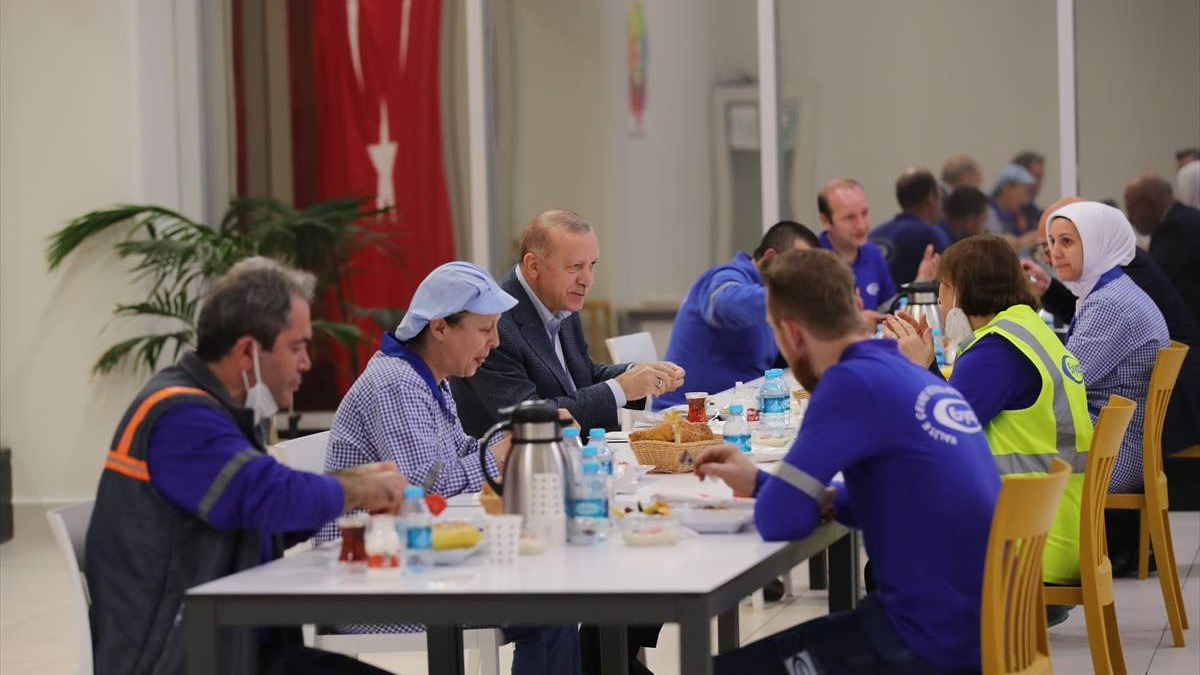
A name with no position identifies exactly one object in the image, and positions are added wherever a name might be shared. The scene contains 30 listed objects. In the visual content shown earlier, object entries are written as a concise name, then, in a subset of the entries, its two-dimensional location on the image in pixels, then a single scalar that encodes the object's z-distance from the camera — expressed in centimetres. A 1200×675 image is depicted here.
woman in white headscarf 976
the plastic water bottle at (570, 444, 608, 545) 549
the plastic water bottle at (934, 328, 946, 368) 1155
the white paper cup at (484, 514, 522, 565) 519
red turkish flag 1725
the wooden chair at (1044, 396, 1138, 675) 738
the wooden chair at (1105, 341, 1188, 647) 941
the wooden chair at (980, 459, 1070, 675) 501
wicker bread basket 702
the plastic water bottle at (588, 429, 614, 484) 632
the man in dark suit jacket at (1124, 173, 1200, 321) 1436
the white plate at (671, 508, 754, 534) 562
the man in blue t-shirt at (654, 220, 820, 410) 1117
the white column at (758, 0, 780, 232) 1641
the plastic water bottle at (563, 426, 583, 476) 562
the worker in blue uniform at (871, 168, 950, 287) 1573
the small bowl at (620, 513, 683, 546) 538
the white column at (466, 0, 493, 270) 1704
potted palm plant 1564
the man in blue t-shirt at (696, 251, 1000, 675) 522
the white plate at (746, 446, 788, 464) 737
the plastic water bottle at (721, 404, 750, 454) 756
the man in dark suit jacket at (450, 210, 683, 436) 845
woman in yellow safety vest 770
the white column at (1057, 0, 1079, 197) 1581
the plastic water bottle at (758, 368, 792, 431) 861
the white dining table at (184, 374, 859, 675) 464
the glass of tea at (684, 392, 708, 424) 792
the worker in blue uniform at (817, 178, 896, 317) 1404
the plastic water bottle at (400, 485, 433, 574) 515
